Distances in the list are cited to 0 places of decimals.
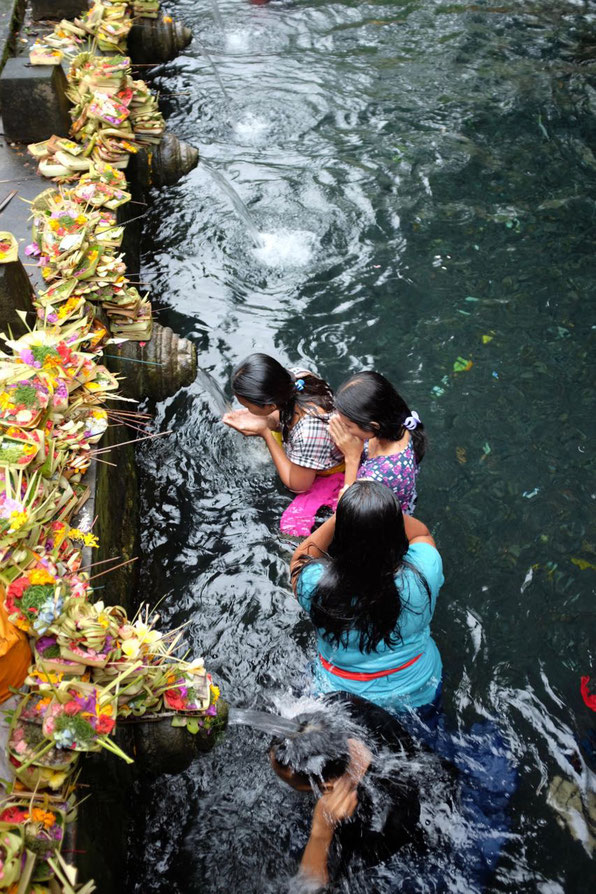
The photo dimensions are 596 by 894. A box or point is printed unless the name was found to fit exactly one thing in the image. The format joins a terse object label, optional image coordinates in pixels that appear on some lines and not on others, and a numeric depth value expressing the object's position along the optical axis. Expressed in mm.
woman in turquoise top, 2418
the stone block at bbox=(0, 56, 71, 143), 4945
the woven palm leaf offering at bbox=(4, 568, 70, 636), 2455
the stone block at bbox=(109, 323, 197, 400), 4227
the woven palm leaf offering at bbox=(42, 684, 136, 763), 2227
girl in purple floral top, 3129
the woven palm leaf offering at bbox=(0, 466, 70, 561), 2609
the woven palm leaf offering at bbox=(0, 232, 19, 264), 3279
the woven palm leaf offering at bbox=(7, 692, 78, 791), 2199
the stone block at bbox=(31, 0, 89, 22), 6715
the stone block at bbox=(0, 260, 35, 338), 3299
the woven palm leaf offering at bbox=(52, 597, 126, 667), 2463
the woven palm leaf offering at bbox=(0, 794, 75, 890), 2037
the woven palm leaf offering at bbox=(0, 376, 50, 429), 2975
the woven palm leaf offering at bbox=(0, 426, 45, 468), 2850
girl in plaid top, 3459
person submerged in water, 2377
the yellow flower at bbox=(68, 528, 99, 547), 2879
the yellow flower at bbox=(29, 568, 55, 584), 2525
